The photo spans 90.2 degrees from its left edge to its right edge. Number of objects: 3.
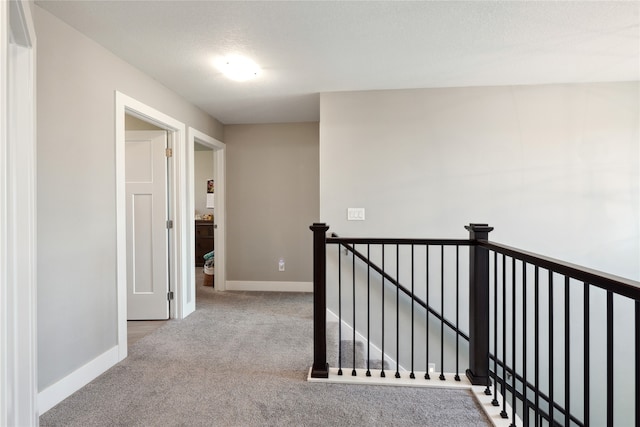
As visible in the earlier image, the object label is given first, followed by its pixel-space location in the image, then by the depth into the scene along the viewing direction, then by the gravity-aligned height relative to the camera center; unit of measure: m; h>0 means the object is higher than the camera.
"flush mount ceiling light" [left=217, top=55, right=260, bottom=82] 2.40 +1.15
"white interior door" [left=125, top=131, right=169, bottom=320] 3.12 -0.14
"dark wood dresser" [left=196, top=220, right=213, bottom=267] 6.00 -0.50
